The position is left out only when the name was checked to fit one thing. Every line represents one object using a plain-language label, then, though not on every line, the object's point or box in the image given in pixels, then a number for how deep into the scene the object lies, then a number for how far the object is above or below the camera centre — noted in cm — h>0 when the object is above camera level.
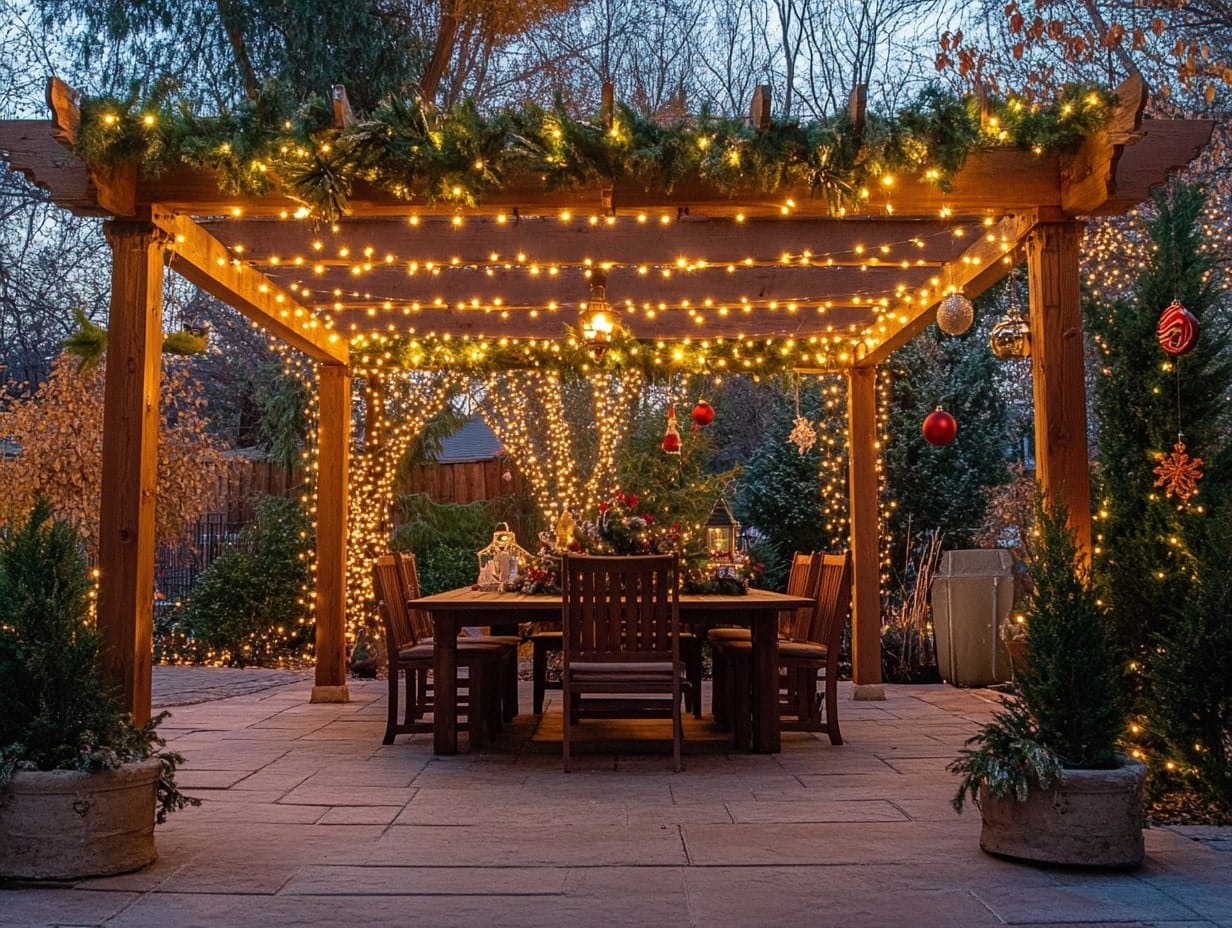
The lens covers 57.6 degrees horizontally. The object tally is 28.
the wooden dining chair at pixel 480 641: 604 -45
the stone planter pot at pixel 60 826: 321 -76
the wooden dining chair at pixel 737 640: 564 -46
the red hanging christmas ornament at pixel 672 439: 787 +85
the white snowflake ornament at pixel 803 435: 817 +90
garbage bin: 828 -43
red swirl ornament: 439 +89
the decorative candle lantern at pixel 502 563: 637 -2
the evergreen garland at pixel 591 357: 768 +140
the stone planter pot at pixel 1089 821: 328 -77
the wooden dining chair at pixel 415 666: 553 -54
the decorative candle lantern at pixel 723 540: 643 +12
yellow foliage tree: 930 +92
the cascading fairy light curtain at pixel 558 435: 950 +109
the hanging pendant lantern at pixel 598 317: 589 +127
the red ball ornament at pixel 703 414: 820 +105
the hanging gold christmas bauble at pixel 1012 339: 498 +97
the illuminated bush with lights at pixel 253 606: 1027 -42
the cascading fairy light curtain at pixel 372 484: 886 +60
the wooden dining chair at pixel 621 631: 488 -32
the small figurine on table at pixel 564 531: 629 +16
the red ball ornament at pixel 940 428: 621 +72
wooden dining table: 518 -30
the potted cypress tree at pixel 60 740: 322 -54
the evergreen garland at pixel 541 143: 408 +152
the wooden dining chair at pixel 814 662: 556 -52
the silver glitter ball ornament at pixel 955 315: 518 +112
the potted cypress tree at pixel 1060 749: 329 -58
